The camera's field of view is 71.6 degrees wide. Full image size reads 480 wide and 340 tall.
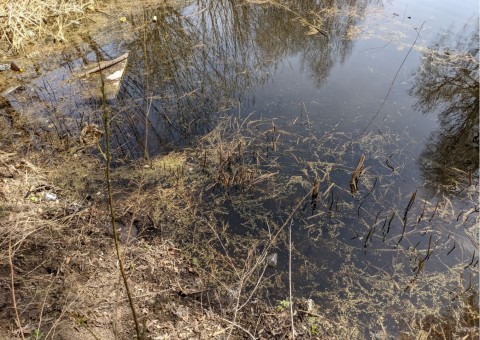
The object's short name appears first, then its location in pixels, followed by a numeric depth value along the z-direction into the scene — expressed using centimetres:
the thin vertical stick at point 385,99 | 343
